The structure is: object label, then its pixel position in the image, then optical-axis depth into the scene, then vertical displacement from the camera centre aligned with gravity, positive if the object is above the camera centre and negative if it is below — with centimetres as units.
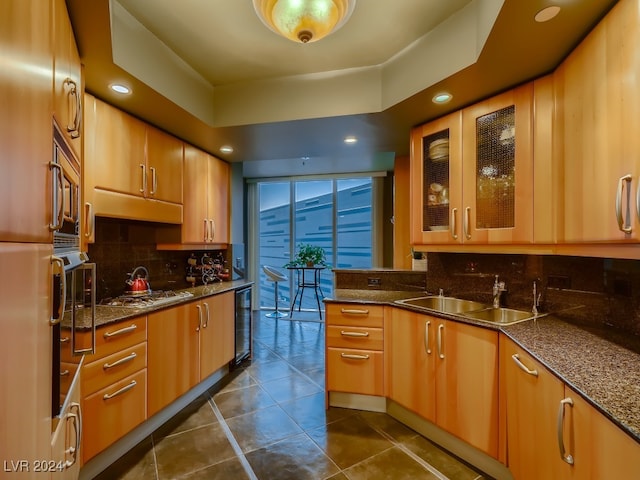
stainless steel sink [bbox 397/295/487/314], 243 -48
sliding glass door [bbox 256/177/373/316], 604 +32
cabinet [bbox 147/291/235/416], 220 -84
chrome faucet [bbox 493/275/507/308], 221 -34
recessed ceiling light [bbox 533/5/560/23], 128 +94
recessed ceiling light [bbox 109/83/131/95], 191 +93
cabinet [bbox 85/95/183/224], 203 +53
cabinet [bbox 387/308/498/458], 175 -82
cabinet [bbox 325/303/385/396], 243 -83
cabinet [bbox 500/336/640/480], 87 -64
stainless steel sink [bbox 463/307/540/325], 213 -49
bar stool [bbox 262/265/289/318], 573 -64
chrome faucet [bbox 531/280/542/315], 200 -36
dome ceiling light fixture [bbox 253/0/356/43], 139 +102
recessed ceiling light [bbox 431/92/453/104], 202 +94
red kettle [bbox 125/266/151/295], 256 -35
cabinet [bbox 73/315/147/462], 171 -84
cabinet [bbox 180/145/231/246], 297 +43
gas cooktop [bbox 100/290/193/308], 225 -44
